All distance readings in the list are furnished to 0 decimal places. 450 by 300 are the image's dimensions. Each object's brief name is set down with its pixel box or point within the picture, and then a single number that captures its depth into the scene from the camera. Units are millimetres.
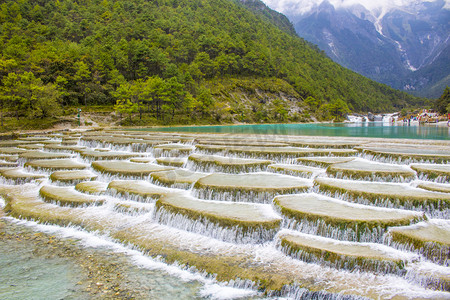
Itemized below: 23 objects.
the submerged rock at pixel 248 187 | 11320
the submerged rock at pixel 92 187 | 13653
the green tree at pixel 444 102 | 86812
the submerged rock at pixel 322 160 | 15688
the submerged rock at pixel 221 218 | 8711
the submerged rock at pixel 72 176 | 15453
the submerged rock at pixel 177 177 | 13678
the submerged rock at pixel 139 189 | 12297
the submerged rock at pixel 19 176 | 16667
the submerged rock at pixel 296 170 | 14070
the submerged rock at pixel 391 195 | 9273
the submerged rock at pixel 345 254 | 6787
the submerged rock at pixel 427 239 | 6918
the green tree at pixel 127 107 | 59844
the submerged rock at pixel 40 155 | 21109
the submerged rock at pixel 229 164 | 15727
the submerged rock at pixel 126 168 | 15502
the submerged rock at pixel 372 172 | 12599
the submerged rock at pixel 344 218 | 8039
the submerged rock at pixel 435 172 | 12172
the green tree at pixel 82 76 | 66000
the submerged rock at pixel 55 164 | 18016
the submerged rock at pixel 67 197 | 12484
